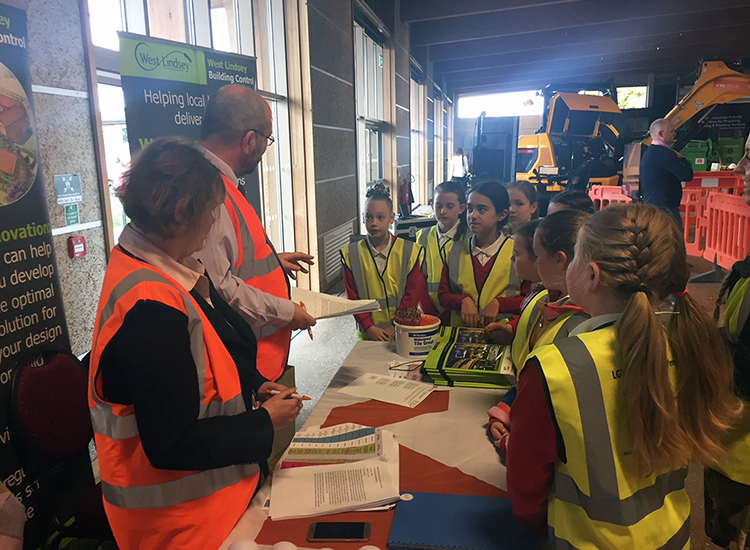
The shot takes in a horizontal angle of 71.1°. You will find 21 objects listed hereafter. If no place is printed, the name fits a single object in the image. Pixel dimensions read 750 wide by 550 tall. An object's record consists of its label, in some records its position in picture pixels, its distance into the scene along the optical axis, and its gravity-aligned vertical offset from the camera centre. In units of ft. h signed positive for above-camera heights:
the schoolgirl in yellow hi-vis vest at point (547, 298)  4.54 -1.16
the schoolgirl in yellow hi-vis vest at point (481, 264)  8.23 -1.43
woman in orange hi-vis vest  3.06 -1.26
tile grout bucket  6.37 -1.99
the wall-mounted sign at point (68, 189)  6.55 -0.11
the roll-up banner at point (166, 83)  7.70 +1.50
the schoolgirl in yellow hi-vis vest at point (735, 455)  4.27 -2.31
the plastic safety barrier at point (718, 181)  29.20 -0.72
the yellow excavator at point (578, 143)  32.30 +1.75
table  3.58 -2.32
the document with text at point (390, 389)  5.41 -2.29
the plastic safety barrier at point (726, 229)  17.99 -2.19
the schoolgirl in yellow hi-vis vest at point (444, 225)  9.37 -0.96
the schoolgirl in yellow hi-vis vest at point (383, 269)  8.70 -1.55
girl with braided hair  3.00 -1.36
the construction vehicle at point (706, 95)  24.04 +3.34
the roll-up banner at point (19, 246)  5.45 -0.70
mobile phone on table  3.42 -2.31
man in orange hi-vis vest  5.81 -0.78
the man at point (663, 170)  17.53 -0.02
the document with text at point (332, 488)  3.69 -2.28
